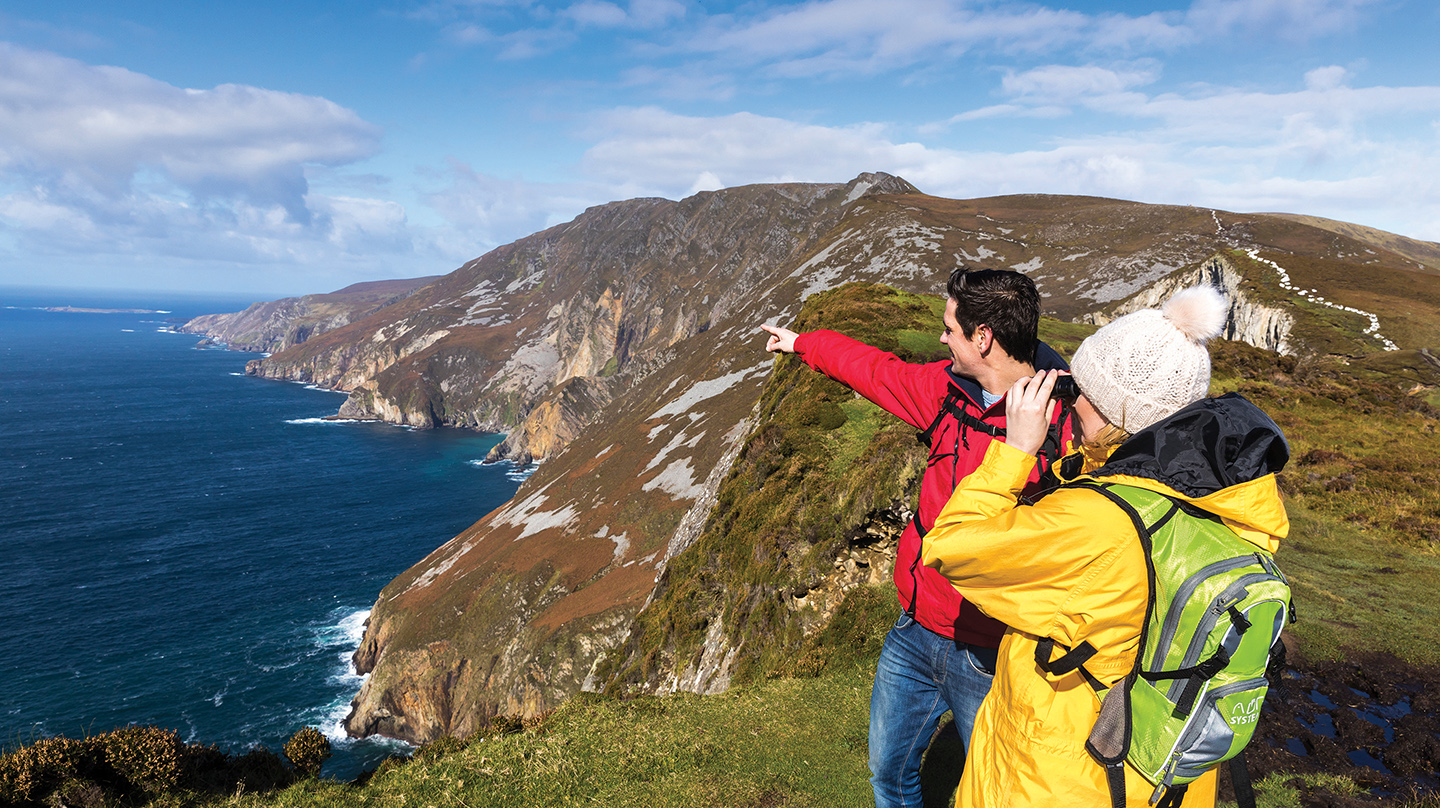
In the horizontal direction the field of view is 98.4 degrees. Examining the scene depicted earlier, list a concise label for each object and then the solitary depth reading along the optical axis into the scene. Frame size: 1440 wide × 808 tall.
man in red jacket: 4.55
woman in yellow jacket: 2.78
